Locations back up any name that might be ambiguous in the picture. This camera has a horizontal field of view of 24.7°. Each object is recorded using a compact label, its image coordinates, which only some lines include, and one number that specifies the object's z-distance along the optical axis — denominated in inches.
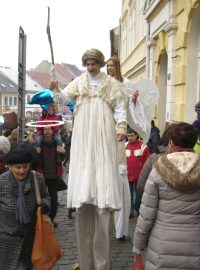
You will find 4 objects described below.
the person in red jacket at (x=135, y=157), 279.9
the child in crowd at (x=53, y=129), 257.4
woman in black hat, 149.3
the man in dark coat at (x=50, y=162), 256.4
